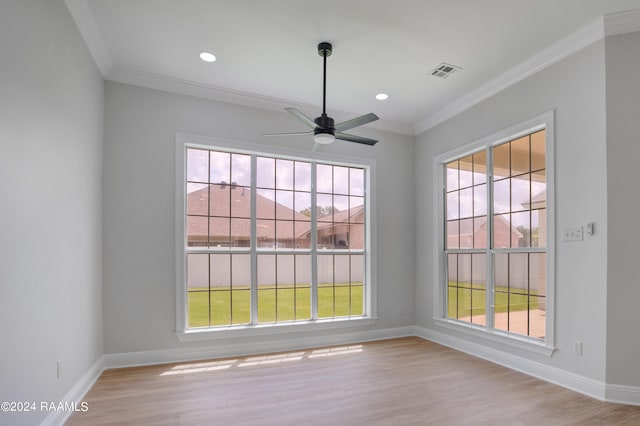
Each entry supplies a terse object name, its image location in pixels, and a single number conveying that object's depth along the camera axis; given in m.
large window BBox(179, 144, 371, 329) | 4.39
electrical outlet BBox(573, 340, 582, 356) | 3.23
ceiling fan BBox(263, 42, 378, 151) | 3.29
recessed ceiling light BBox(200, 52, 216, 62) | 3.65
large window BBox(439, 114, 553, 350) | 3.75
